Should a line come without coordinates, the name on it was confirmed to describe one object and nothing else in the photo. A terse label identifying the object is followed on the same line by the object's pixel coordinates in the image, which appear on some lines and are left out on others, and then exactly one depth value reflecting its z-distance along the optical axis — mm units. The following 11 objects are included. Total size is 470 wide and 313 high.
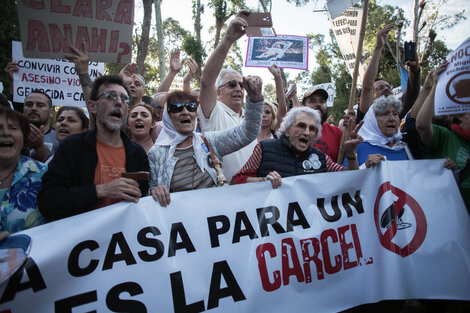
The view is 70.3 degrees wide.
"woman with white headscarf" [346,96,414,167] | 3291
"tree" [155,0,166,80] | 14958
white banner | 2023
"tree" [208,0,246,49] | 23531
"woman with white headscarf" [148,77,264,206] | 2594
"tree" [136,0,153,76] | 12985
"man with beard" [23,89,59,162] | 3604
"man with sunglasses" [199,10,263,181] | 2891
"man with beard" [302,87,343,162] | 3851
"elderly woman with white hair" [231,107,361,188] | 2840
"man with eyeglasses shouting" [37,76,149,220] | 2039
